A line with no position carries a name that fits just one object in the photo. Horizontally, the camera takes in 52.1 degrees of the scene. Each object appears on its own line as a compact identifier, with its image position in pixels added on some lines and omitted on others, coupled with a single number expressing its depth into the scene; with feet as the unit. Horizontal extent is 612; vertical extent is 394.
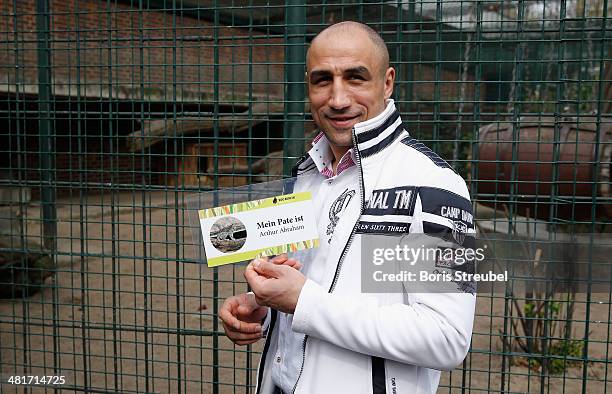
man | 5.27
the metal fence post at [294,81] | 10.31
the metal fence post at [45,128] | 11.85
